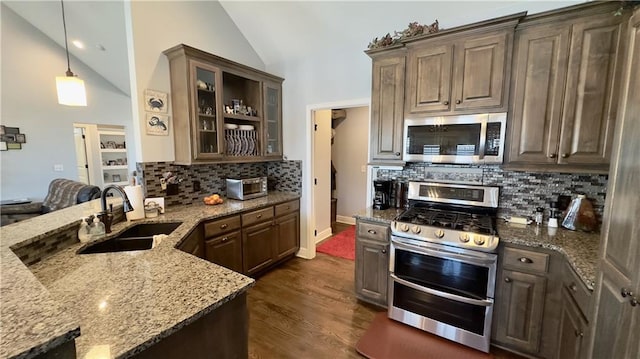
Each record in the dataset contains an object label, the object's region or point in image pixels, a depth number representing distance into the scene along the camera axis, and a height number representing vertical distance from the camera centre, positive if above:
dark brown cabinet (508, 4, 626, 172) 1.77 +0.48
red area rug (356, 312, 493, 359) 2.02 -1.50
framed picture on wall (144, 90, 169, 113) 2.61 +0.54
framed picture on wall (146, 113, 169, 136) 2.65 +0.31
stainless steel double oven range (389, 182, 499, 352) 1.98 -0.89
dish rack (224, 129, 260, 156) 3.16 +0.17
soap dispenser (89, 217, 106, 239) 1.85 -0.52
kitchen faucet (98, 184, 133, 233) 1.91 -0.44
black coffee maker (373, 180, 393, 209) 2.80 -0.39
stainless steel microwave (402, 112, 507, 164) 2.12 +0.16
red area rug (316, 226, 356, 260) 3.92 -1.42
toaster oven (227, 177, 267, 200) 3.25 -0.40
